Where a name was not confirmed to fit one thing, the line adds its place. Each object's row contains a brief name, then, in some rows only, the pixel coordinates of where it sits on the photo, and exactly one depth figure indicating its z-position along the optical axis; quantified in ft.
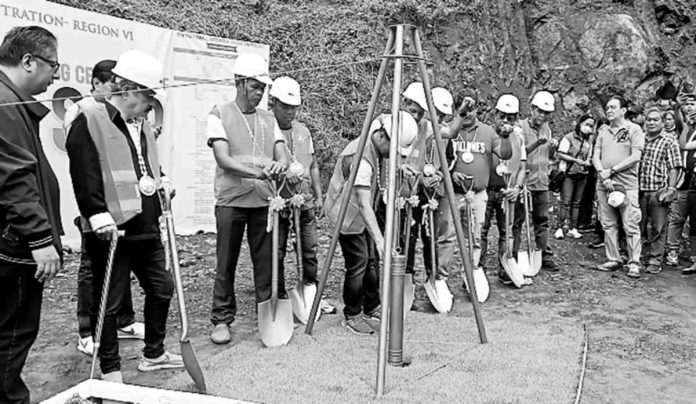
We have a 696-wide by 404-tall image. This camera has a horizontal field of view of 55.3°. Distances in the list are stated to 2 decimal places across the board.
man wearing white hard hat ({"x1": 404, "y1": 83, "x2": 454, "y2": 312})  15.90
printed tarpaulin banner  19.52
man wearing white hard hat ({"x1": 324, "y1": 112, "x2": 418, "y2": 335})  13.21
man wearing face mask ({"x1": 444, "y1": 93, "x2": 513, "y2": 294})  17.95
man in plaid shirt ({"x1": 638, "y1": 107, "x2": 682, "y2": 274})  21.62
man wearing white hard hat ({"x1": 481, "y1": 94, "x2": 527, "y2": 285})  19.22
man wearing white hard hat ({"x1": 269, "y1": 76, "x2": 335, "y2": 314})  14.71
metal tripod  10.87
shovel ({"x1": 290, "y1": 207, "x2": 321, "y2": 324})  15.39
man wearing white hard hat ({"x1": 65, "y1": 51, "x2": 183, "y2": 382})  10.12
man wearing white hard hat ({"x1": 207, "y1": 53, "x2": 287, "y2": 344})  13.55
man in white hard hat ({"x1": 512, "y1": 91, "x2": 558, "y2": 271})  20.90
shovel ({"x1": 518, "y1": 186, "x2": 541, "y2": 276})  20.80
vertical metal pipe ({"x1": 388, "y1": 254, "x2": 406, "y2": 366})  11.32
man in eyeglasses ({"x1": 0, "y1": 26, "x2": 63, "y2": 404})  8.12
